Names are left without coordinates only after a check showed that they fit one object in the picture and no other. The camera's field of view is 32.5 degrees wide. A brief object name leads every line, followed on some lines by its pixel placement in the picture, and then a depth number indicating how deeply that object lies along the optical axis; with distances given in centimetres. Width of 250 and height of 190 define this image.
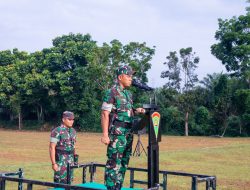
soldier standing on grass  700
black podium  504
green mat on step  656
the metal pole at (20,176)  592
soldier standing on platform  530
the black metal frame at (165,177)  538
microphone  519
